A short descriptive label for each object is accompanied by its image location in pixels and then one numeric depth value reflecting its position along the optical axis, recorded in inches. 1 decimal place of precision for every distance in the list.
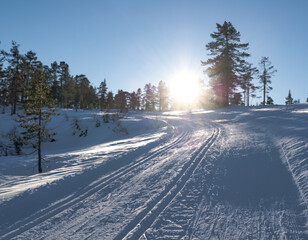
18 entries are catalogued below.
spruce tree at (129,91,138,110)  2839.6
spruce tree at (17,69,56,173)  335.6
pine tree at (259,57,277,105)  1556.0
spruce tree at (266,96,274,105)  2258.7
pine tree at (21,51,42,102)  1331.8
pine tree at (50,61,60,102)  2046.1
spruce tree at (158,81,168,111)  2615.7
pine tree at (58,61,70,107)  2010.3
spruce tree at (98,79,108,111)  2413.9
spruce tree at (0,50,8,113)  1246.6
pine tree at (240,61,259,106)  1172.4
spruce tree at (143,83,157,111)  2717.8
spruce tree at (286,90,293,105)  2913.4
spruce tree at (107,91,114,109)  2507.4
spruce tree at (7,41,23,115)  1239.5
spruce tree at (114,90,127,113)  2502.5
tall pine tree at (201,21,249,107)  1152.8
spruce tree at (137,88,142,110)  2866.6
